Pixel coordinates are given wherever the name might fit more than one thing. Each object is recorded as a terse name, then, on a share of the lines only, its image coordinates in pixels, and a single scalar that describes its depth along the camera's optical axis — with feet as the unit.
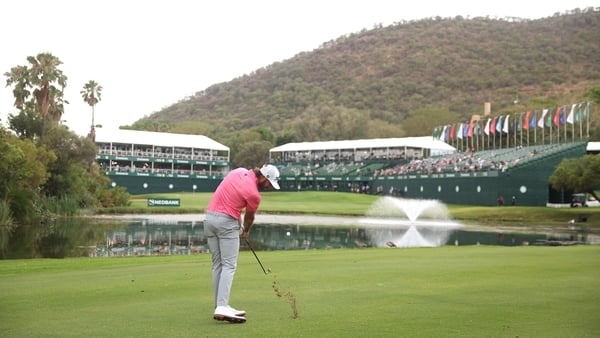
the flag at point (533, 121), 282.15
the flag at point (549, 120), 272.66
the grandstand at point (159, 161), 354.33
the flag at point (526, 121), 286.87
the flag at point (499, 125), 302.25
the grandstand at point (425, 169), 247.09
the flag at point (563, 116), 262.06
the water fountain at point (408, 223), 123.54
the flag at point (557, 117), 266.14
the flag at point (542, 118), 275.51
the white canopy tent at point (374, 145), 348.79
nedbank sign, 226.17
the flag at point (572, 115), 255.29
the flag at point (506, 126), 297.33
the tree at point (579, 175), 198.29
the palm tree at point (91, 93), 313.32
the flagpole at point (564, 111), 263.08
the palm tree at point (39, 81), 254.47
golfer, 34.42
